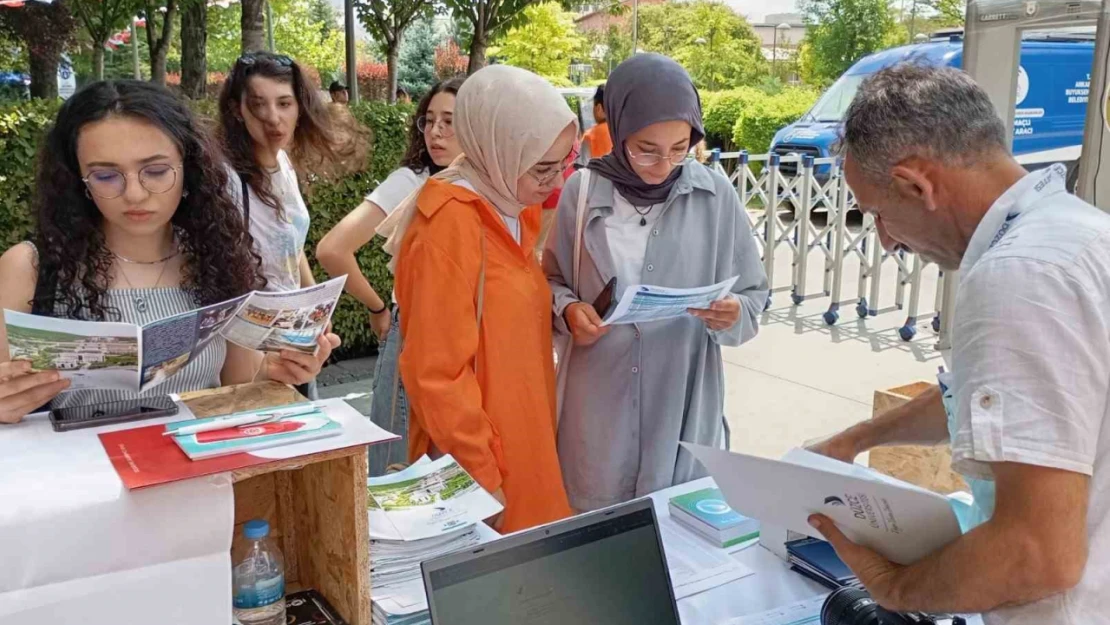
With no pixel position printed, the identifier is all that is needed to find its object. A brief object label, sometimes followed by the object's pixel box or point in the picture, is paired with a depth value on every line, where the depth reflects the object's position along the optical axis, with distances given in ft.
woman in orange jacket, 6.47
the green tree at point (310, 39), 92.81
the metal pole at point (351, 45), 31.27
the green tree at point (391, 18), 33.04
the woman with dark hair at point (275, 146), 9.89
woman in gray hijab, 7.73
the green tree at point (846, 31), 80.18
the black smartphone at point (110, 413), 4.67
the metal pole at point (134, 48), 43.20
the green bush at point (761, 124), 59.72
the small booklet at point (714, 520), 6.59
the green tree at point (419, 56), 97.76
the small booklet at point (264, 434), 4.32
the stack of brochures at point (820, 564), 5.94
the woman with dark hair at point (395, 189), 10.96
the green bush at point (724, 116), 65.46
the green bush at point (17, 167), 15.33
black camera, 4.95
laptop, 4.42
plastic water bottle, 4.83
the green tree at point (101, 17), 34.30
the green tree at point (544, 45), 81.10
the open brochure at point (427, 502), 5.39
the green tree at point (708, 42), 104.47
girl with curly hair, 5.77
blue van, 24.13
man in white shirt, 3.70
